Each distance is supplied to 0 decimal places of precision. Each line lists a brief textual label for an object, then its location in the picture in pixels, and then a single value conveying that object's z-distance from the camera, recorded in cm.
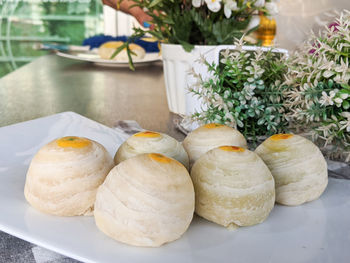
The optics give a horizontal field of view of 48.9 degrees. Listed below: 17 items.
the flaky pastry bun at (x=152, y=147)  43
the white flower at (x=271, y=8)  85
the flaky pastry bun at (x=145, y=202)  32
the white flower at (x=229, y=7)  73
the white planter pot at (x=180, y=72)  77
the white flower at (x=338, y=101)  49
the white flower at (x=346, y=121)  49
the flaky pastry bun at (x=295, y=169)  42
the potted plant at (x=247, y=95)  59
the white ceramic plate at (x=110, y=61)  155
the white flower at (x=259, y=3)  79
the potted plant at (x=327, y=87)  50
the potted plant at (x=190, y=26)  78
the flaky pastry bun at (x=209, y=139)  45
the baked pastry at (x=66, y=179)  38
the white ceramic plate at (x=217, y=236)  32
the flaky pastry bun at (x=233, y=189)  37
